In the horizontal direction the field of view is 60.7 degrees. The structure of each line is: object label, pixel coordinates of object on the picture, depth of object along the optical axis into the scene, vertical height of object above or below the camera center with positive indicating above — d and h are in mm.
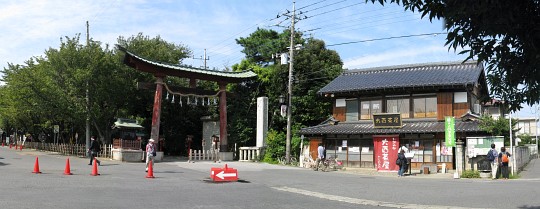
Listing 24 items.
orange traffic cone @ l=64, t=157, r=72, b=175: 18578 -1913
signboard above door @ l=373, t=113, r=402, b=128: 30297 +391
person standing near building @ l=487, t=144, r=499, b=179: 22422 -1572
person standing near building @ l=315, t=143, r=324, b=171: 28183 -1937
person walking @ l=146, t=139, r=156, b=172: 21641 -1231
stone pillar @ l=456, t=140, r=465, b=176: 24484 -1581
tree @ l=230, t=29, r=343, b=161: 36906 +2708
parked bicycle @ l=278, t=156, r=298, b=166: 32719 -2570
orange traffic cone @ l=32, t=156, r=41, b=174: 18486 -1864
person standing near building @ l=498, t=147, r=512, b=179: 22203 -1697
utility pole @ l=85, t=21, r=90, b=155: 34172 +233
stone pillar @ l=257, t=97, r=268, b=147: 35219 +379
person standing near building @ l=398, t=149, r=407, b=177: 25016 -1958
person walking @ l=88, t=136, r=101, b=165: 23522 -1260
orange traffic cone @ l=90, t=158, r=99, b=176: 18703 -1922
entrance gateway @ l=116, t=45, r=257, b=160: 30500 +3448
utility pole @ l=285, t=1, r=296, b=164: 32031 +571
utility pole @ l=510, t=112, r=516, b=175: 24281 -1648
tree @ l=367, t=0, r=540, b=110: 5301 +1123
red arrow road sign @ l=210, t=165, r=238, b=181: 17750 -1912
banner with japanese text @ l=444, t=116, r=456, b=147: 23920 -291
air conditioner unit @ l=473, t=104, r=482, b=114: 32000 +1282
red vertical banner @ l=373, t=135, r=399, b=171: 27828 -1643
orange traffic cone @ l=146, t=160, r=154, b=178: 18652 -1922
